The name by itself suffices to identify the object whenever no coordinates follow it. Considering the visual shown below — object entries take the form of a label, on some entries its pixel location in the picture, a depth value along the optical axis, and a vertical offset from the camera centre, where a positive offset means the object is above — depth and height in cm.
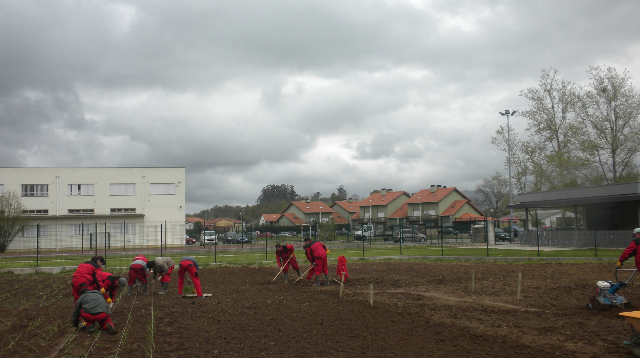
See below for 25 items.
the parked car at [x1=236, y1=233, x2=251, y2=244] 4166 -225
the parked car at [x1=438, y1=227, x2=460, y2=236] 5159 -242
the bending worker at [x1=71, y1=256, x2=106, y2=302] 1027 -126
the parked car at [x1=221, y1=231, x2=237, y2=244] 3974 -201
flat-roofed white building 4645 +209
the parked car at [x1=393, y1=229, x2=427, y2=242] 4762 -257
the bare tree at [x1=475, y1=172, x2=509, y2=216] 6756 +214
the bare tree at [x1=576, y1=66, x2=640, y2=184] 4131 +627
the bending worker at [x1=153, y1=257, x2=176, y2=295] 1384 -153
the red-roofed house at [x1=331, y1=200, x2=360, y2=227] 9235 +65
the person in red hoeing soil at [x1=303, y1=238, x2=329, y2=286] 1530 -140
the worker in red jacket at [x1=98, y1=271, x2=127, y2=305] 1085 -145
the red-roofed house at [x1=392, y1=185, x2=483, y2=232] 7175 +37
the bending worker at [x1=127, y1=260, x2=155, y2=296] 1349 -151
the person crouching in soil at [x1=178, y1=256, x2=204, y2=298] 1299 -142
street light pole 4719 +669
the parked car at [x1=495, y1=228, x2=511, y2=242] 4766 -274
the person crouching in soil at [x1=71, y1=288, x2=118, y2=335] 909 -173
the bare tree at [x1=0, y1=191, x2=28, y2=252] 3731 -9
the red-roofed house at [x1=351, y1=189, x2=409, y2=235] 8181 +80
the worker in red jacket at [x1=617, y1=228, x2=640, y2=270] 1127 -106
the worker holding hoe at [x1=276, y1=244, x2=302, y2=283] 1664 -150
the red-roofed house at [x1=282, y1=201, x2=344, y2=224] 8794 +31
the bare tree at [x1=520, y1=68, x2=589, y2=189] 4381 +613
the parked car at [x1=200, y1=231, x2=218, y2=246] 3991 -213
